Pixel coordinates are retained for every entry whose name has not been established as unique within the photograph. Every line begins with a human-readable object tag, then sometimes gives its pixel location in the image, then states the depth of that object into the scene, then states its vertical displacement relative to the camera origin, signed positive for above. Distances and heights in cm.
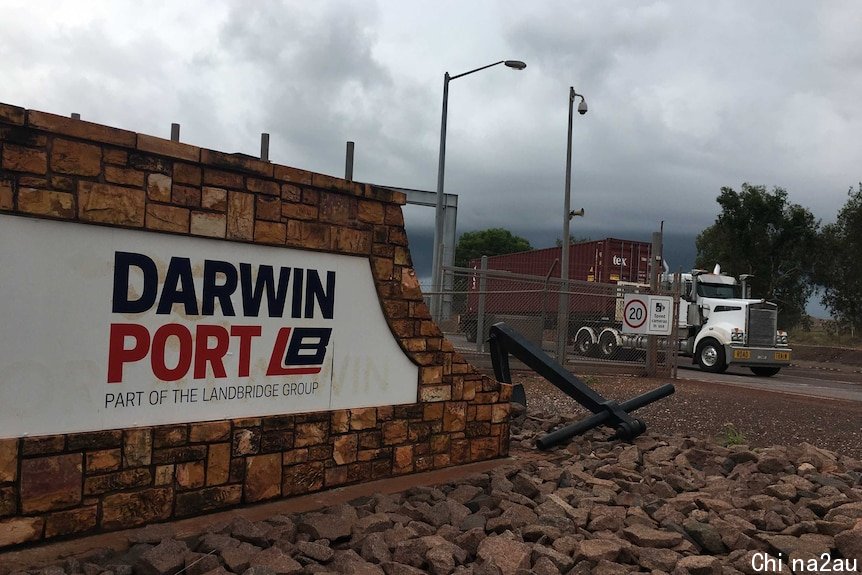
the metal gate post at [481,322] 1312 -42
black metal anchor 617 -71
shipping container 2011 +85
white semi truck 1858 -58
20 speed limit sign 1369 -13
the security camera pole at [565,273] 1288 +74
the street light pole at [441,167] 1859 +339
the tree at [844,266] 3366 +235
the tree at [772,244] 3638 +335
